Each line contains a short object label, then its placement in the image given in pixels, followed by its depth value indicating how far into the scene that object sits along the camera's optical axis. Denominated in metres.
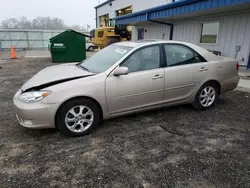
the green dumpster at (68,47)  11.03
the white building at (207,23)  7.33
